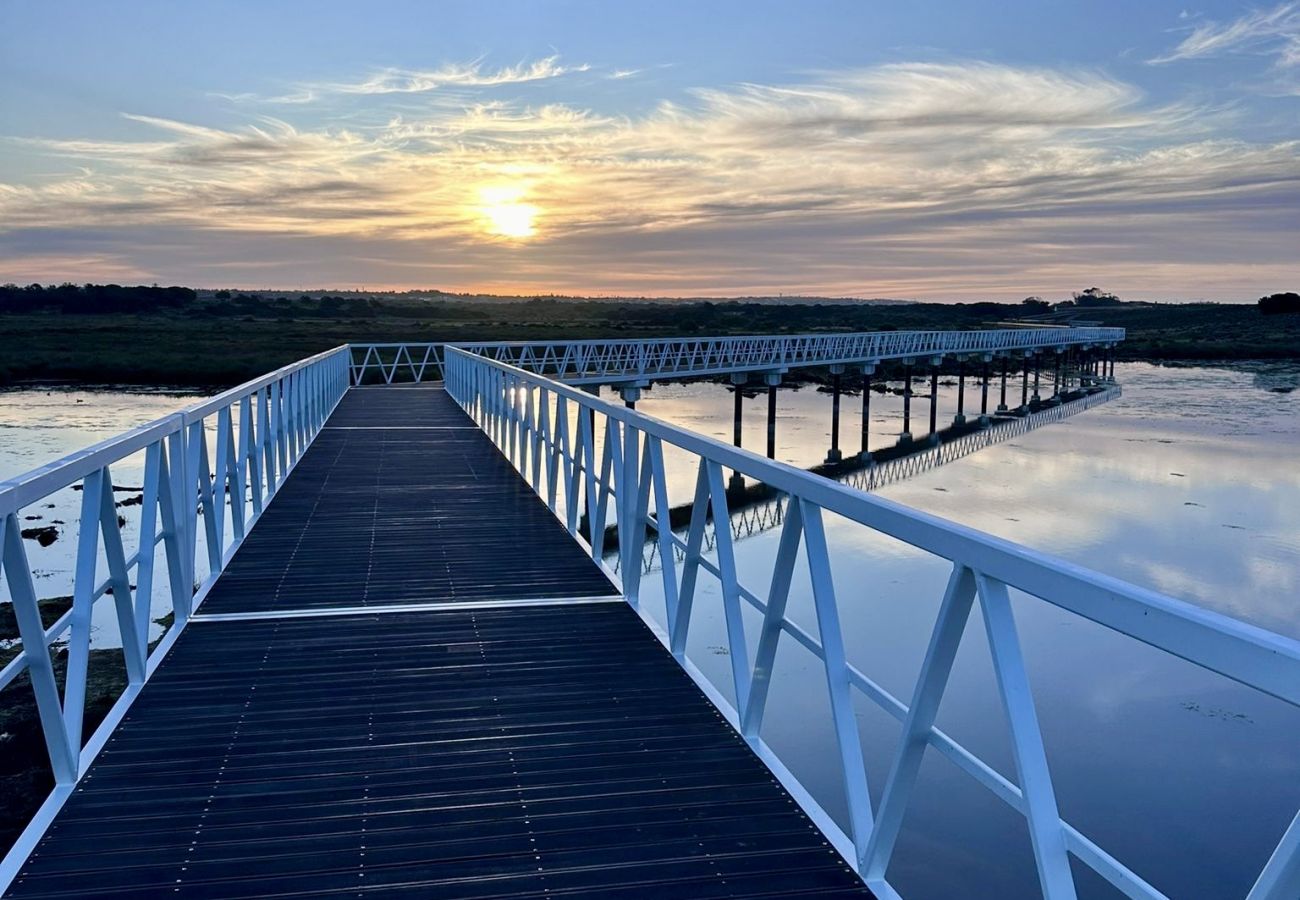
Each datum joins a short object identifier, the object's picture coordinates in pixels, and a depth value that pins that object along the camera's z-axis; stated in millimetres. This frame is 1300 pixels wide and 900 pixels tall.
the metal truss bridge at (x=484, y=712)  2398
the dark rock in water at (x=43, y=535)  15344
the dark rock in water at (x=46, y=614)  11016
